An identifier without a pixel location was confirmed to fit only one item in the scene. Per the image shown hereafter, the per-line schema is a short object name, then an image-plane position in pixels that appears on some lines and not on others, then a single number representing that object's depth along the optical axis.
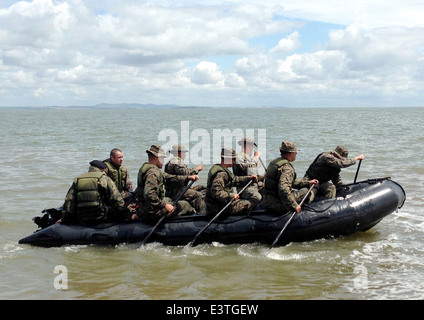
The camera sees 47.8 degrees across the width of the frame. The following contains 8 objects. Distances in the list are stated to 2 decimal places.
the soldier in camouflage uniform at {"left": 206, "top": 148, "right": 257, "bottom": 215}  8.68
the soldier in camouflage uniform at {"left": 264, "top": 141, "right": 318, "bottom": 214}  8.61
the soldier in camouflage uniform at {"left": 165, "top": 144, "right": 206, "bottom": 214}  9.79
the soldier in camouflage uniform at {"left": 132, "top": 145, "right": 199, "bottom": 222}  8.54
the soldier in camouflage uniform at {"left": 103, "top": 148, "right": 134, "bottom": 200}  9.68
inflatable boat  8.92
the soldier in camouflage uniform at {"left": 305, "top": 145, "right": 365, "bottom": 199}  9.28
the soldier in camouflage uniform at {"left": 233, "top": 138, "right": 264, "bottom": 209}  9.20
